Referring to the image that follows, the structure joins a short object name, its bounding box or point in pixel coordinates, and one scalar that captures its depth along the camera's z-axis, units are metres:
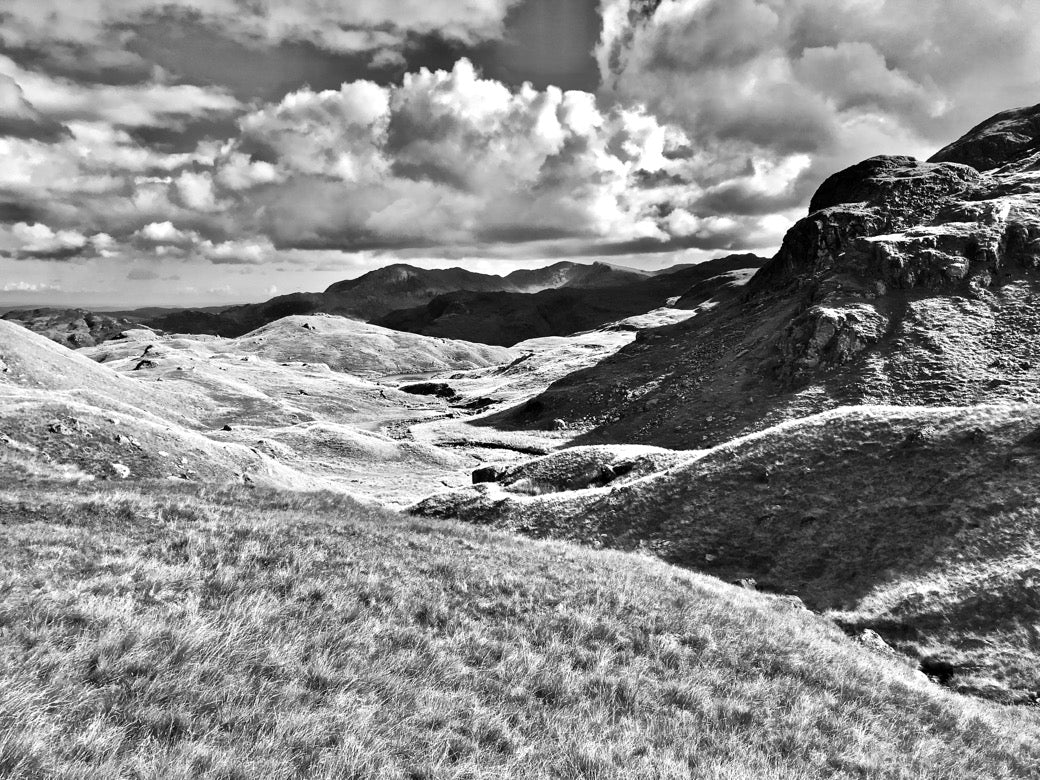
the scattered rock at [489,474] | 46.89
